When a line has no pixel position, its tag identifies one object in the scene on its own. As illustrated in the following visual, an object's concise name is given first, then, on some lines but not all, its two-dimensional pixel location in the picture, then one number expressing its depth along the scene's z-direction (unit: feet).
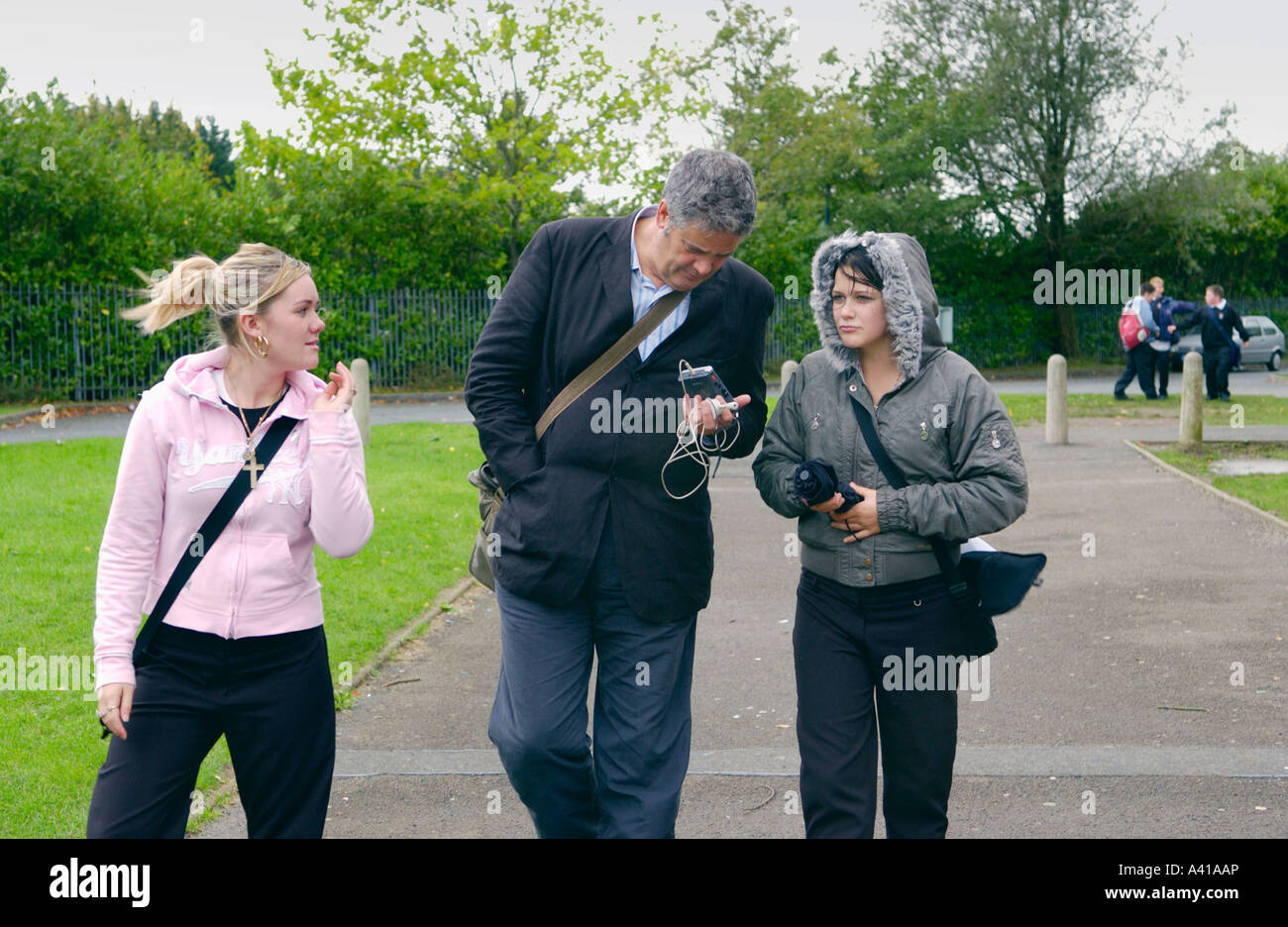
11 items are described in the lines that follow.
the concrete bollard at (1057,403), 55.42
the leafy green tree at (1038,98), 113.19
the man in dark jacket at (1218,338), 70.03
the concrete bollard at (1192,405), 51.54
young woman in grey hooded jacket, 11.98
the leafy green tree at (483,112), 91.35
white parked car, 109.29
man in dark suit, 11.76
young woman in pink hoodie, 10.31
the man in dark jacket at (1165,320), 71.46
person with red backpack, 70.38
